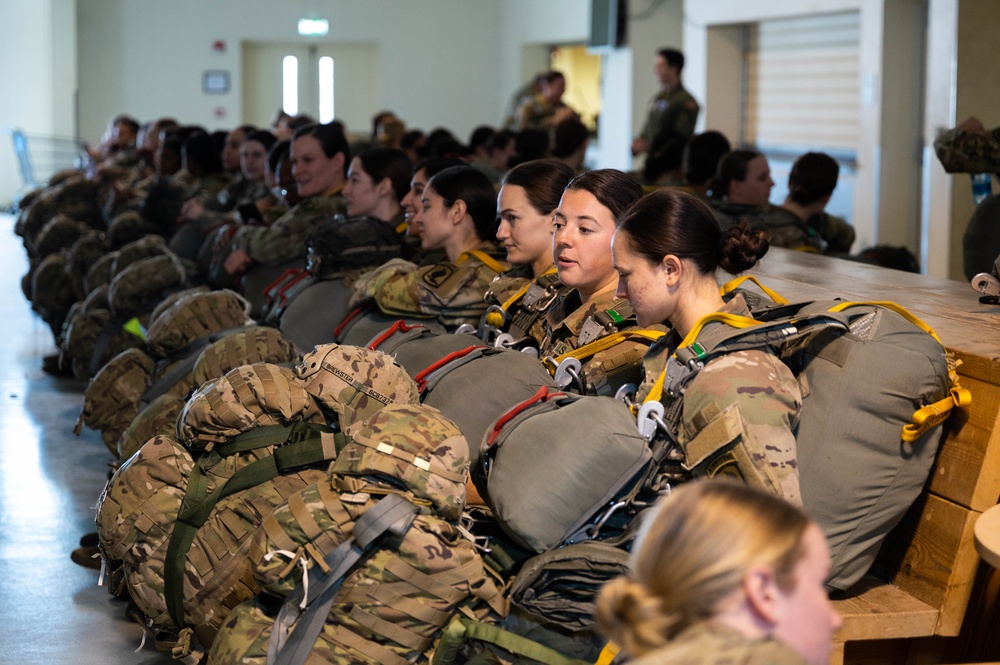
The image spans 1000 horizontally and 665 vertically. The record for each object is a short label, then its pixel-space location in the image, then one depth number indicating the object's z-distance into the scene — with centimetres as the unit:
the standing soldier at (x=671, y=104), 839
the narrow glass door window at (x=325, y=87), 1800
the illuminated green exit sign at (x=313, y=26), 1741
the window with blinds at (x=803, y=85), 837
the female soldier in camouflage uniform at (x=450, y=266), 380
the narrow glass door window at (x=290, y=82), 1797
